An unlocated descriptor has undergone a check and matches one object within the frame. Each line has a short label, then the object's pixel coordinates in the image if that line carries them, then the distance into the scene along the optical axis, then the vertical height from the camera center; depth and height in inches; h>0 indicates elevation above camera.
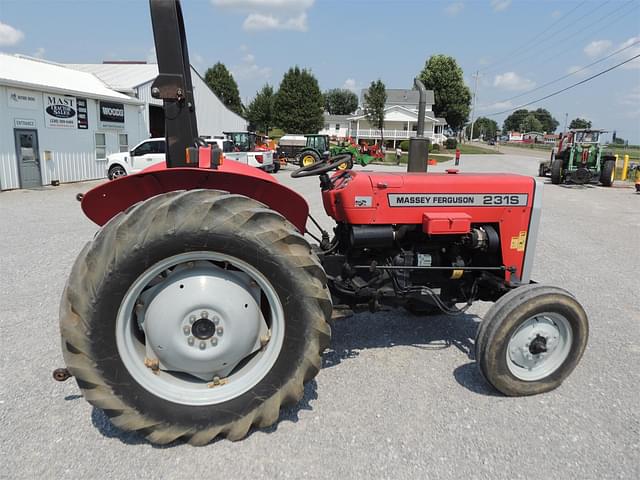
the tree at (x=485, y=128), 4483.3 +163.9
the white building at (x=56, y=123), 532.7 +6.2
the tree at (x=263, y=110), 2171.5 +116.7
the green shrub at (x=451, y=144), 2160.3 -6.6
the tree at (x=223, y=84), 2148.1 +229.0
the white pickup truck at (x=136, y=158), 641.0 -37.1
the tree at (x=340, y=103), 3772.1 +282.3
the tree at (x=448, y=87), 2287.2 +272.6
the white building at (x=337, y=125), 2876.5 +79.6
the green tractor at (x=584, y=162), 677.0 -21.5
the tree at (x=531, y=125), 5236.2 +236.4
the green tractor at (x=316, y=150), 960.1 -27.1
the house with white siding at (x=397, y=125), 2321.2 +78.4
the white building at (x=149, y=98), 800.9 +72.6
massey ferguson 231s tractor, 83.6 -30.4
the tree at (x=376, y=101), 1662.2 +136.9
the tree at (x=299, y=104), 1870.1 +131.8
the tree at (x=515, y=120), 5413.4 +287.9
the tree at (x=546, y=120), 5620.1 +316.2
